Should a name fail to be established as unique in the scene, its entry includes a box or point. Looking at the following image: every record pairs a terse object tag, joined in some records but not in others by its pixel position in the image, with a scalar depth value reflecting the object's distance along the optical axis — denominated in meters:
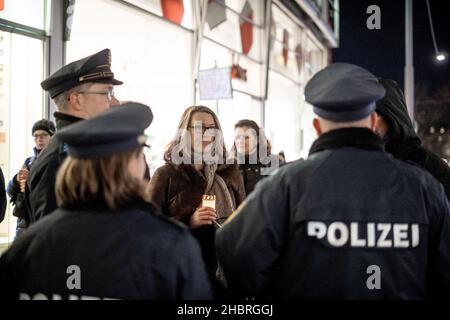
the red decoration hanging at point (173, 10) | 8.73
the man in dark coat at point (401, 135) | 2.77
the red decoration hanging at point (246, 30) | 12.47
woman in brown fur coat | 3.14
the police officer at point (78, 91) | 2.51
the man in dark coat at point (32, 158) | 4.98
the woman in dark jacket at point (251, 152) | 5.51
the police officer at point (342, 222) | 1.71
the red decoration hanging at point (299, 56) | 17.83
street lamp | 11.19
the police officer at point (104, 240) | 1.45
